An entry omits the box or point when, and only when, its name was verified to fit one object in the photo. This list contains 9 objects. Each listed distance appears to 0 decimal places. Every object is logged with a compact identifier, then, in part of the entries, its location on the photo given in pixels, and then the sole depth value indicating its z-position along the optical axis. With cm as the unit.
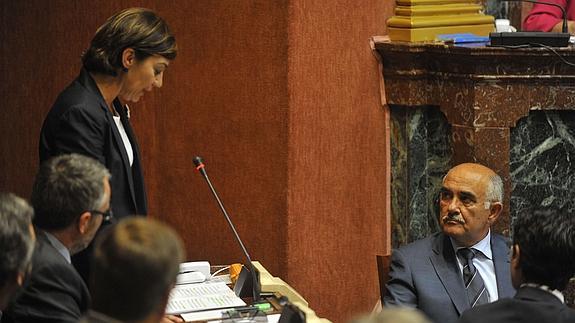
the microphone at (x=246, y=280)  765
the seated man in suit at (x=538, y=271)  573
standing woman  724
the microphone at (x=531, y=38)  959
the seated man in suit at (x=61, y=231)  572
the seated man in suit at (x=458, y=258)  799
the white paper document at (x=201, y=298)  729
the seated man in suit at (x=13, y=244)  499
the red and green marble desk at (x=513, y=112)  970
